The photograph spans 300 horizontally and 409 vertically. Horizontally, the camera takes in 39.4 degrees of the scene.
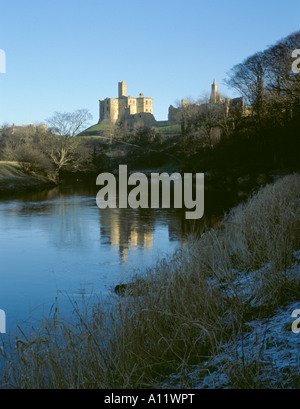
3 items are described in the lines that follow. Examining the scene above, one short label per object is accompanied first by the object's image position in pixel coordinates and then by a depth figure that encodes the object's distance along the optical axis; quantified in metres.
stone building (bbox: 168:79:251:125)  54.72
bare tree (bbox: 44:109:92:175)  59.06
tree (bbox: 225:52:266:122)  45.75
